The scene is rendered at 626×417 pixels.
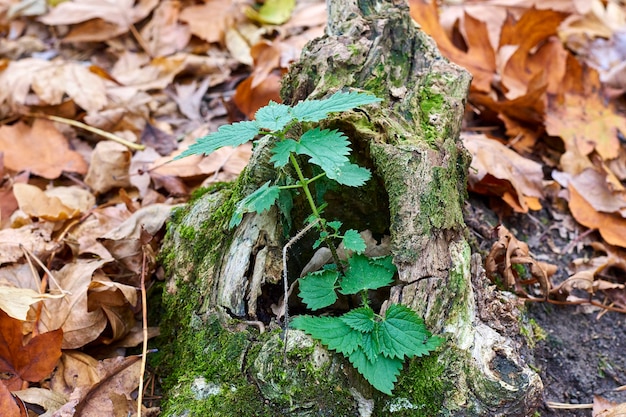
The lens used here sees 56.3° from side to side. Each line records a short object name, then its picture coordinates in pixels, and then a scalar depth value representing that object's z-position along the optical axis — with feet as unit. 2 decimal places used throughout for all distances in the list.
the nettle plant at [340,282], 5.47
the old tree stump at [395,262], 5.76
